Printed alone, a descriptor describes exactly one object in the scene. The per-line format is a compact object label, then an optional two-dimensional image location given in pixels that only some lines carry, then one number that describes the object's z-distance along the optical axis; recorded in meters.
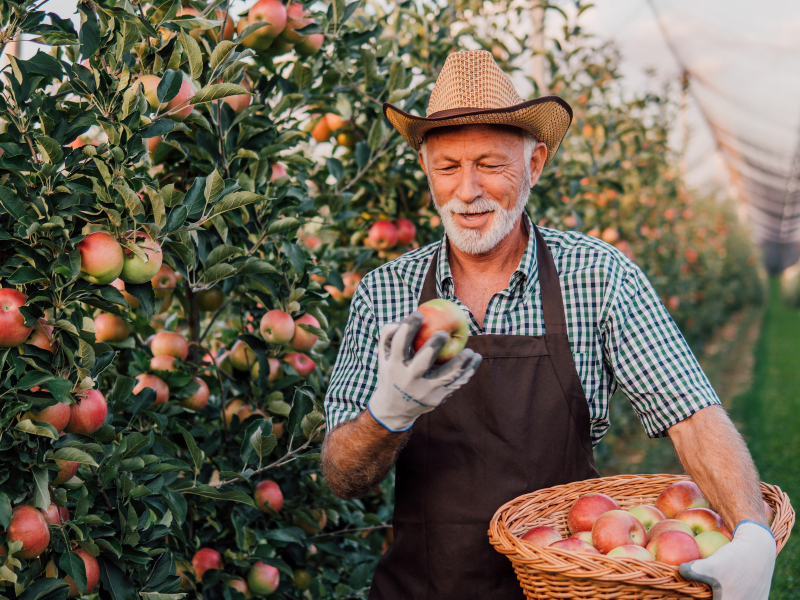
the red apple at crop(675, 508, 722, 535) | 1.34
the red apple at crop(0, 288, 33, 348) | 1.13
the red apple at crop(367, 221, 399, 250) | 2.32
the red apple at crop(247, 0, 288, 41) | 1.75
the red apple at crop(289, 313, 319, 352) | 1.82
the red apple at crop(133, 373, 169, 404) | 1.66
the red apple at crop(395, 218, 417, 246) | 2.38
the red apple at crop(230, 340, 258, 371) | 1.88
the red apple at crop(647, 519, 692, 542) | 1.32
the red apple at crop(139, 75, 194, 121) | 1.43
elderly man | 1.40
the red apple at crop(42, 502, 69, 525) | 1.20
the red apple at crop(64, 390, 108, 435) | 1.26
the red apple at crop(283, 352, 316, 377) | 1.91
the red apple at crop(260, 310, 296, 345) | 1.74
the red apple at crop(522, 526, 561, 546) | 1.31
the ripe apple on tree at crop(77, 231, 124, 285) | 1.20
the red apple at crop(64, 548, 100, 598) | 1.23
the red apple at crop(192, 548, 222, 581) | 1.71
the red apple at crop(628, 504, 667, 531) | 1.44
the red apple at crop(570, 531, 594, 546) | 1.34
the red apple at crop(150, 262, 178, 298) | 1.70
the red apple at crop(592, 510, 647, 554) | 1.28
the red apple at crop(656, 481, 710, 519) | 1.43
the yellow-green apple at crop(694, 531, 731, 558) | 1.25
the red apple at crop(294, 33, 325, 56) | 1.92
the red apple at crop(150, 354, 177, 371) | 1.71
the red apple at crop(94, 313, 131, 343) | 1.68
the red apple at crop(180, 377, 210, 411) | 1.74
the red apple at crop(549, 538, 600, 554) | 1.25
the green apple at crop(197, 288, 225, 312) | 1.84
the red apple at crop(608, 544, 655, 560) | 1.22
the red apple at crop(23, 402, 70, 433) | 1.19
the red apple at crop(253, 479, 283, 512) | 1.76
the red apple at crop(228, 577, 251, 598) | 1.71
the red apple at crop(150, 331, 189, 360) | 1.74
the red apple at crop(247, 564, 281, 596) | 1.73
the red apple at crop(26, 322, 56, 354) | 1.19
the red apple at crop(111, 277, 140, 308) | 1.59
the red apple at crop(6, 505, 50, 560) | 1.14
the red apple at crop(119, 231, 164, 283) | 1.27
